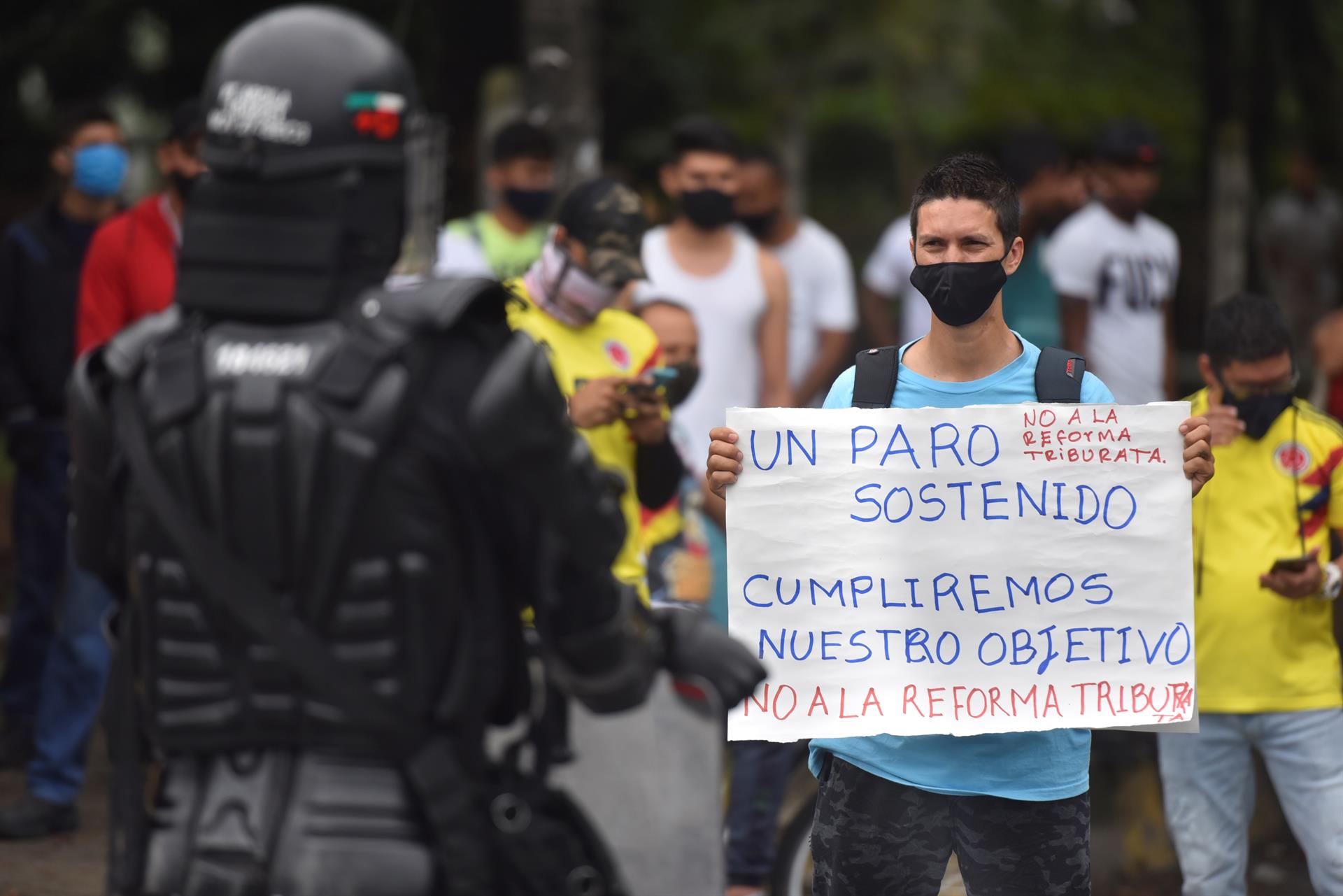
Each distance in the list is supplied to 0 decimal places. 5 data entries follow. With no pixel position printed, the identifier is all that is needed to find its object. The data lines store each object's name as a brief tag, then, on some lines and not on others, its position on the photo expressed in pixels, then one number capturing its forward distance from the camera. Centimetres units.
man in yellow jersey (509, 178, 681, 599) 990
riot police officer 509
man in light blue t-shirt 730
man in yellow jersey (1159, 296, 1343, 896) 917
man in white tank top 1350
